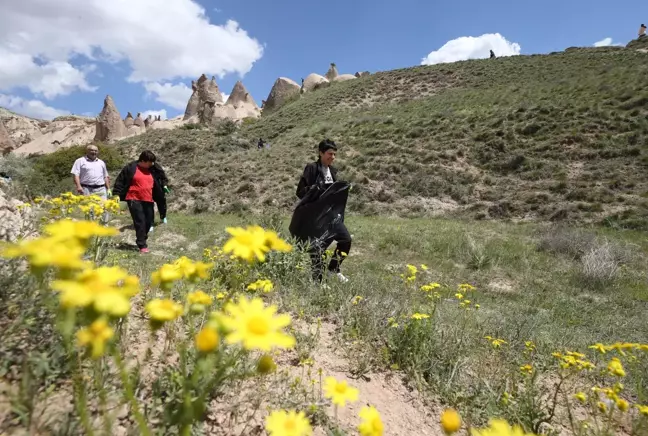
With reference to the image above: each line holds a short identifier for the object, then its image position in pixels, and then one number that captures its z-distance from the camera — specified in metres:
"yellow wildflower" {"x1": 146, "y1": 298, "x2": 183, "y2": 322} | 0.84
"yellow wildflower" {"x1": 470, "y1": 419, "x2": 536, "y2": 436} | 0.83
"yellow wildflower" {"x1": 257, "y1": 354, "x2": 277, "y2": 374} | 0.89
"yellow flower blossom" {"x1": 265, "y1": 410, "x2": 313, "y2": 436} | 0.88
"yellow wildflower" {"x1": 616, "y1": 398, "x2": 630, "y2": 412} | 1.44
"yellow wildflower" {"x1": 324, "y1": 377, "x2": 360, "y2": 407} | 1.16
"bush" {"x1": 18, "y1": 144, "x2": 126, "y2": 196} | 16.16
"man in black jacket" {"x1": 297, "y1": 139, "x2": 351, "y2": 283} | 4.45
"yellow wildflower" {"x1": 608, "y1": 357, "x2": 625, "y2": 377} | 1.70
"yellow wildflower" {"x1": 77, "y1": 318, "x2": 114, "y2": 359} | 0.70
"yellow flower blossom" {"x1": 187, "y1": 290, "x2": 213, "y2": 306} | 1.12
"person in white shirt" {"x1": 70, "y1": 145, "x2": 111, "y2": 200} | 6.45
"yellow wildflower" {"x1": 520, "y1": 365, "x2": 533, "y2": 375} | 2.17
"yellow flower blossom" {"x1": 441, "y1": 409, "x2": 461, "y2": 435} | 0.85
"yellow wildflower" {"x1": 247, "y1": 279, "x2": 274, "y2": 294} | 2.14
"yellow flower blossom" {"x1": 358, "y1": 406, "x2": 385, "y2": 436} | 0.87
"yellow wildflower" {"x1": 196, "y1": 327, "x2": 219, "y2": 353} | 0.73
